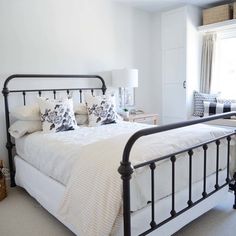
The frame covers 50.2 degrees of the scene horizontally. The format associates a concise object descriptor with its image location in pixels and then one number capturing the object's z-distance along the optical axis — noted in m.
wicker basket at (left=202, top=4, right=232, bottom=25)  3.78
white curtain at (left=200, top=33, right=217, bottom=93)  4.14
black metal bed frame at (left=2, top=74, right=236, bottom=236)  1.25
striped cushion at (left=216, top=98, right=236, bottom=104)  3.88
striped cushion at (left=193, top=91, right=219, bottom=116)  4.05
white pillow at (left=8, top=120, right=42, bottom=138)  2.57
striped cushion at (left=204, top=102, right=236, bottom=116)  3.69
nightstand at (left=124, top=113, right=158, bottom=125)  3.67
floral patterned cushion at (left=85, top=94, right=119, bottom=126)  2.91
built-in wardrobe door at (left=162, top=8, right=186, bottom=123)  4.07
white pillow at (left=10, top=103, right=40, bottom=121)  2.59
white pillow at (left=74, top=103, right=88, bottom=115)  3.03
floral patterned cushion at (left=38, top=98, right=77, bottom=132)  2.55
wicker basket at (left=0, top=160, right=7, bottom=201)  2.51
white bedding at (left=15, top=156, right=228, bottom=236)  1.48
